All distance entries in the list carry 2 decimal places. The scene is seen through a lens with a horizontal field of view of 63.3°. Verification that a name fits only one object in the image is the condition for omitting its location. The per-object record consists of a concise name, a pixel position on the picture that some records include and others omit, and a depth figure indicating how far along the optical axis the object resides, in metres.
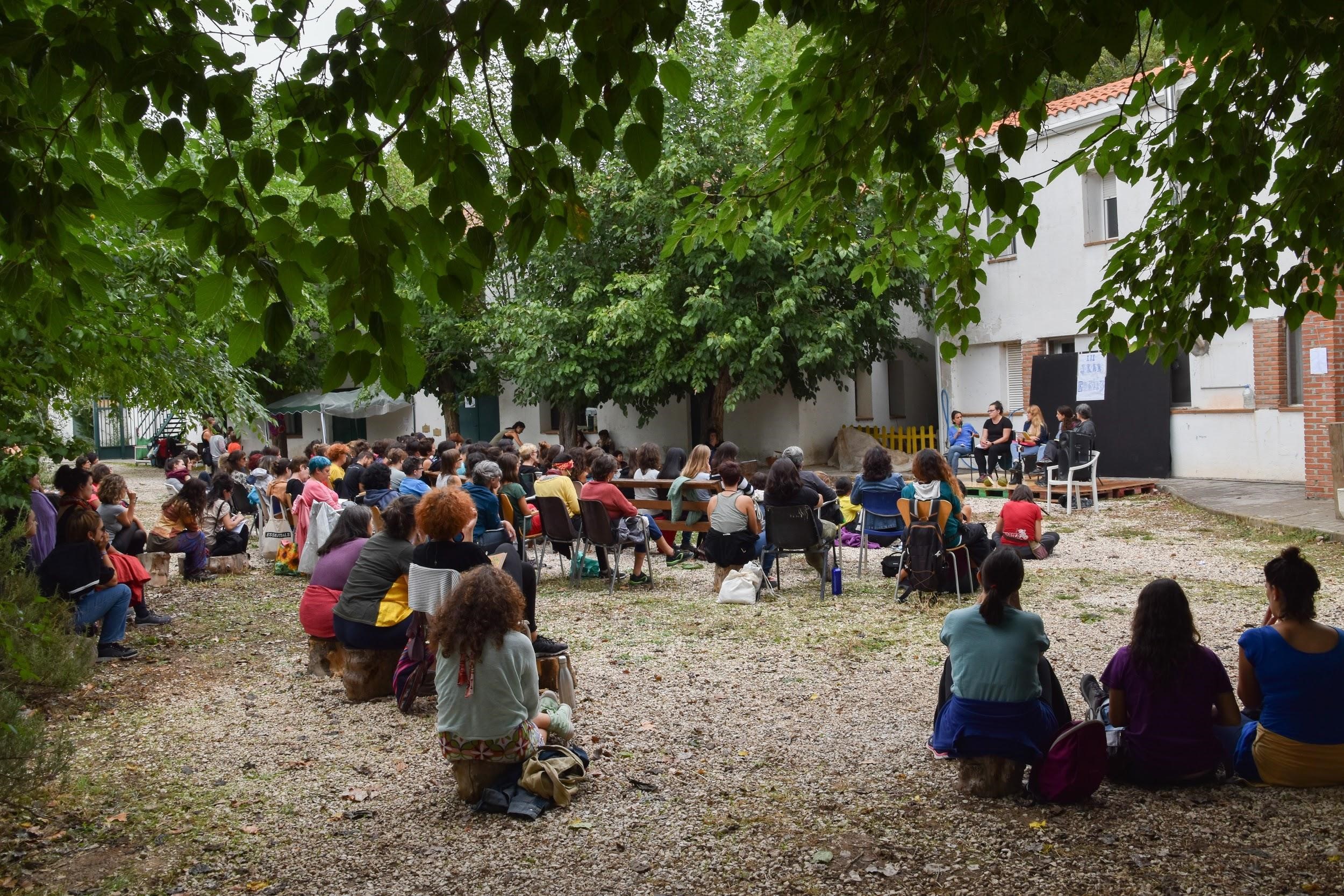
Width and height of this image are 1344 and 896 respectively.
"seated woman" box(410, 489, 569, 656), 6.02
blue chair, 9.90
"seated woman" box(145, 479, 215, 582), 11.06
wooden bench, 10.80
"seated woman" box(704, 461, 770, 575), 9.71
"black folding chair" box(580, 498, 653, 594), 10.18
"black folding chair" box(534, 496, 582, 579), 10.48
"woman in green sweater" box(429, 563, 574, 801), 4.83
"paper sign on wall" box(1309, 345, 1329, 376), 14.52
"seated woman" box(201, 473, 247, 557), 12.12
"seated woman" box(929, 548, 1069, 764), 4.65
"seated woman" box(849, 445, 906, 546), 9.84
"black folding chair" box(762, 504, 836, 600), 9.45
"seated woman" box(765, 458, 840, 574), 9.41
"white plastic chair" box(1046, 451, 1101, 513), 14.74
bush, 4.46
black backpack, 9.09
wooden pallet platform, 15.83
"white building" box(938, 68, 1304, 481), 17.00
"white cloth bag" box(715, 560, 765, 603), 9.50
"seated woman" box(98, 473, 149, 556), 9.49
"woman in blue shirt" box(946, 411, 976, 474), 18.94
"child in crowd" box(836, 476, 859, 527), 11.51
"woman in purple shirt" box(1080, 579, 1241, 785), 4.56
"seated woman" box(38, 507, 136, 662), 7.49
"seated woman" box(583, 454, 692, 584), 10.27
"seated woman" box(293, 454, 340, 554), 10.60
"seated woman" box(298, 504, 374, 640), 7.02
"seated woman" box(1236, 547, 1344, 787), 4.50
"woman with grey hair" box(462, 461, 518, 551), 8.77
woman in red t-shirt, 10.50
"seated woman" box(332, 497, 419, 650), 6.52
